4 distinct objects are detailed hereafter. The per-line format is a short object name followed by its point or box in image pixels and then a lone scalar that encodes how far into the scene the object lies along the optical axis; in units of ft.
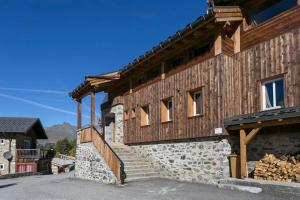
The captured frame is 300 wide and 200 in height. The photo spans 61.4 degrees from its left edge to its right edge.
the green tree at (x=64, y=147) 134.09
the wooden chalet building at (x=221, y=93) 26.72
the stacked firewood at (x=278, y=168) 24.39
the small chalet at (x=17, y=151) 83.80
